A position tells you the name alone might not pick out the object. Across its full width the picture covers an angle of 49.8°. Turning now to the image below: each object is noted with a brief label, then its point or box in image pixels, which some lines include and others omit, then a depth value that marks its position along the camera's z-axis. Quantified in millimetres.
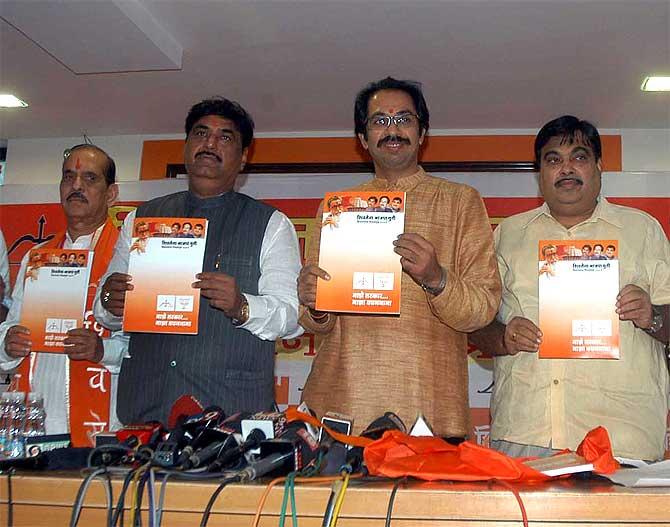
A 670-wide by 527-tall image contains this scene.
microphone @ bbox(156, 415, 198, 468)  1424
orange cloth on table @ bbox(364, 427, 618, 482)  1373
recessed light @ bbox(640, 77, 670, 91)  4453
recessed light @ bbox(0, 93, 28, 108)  4984
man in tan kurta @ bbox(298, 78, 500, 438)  2086
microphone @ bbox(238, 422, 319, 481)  1381
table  1265
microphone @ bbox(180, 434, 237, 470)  1423
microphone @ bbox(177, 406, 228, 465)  1456
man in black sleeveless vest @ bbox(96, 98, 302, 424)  2254
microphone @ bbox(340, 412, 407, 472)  1467
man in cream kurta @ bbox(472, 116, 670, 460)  2250
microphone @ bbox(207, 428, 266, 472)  1416
